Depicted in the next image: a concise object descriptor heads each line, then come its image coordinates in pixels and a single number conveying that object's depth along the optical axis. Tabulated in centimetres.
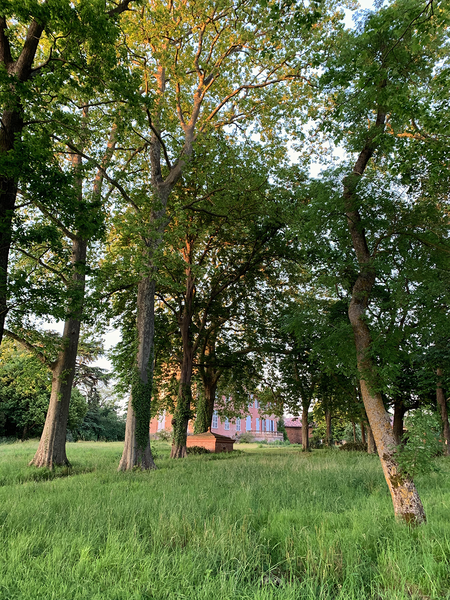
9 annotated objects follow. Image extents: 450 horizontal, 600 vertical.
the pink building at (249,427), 5057
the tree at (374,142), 552
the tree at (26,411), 2988
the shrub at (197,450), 2085
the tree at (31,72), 659
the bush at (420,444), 495
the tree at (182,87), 1285
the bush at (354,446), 2366
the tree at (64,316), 828
